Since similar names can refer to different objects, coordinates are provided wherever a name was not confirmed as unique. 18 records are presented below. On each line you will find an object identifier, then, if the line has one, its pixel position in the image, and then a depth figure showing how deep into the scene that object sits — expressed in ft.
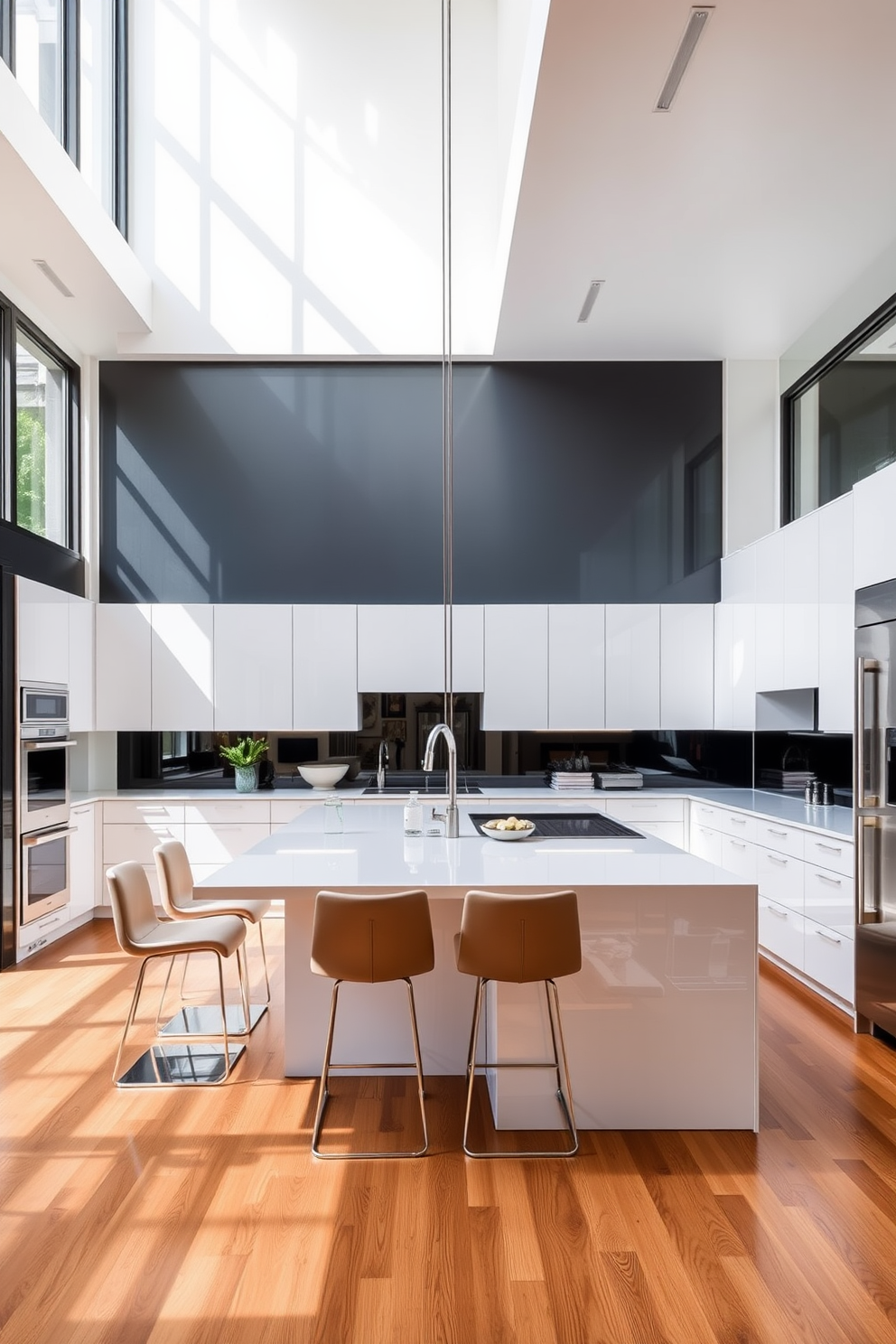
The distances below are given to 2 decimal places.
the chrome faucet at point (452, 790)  11.48
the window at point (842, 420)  15.88
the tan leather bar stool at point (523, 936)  8.71
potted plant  20.07
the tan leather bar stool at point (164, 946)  10.97
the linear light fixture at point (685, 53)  9.77
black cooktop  12.16
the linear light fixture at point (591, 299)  16.51
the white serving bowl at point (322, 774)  19.85
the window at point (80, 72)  15.42
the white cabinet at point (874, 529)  11.98
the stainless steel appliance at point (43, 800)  15.79
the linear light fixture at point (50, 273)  16.51
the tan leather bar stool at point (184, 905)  12.71
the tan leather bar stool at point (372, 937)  8.82
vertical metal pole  12.00
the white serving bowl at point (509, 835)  11.50
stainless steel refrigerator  11.78
